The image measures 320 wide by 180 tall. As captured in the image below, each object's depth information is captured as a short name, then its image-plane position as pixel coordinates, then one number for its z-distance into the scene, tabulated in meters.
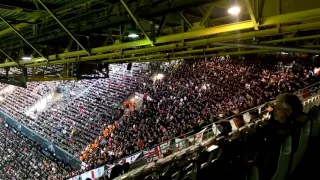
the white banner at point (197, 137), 6.88
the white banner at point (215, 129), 6.46
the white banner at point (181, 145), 7.32
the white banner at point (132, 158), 8.85
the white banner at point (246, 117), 7.34
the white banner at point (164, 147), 7.80
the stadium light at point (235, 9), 4.07
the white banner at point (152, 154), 7.67
